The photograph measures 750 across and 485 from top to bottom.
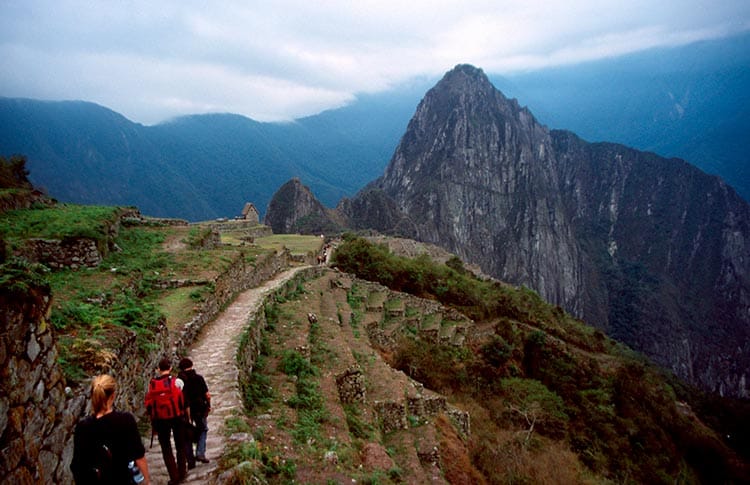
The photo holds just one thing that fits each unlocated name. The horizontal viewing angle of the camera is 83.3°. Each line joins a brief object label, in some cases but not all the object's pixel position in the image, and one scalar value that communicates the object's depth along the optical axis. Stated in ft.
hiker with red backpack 15.20
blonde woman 10.81
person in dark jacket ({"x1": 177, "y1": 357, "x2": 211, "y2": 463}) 17.20
